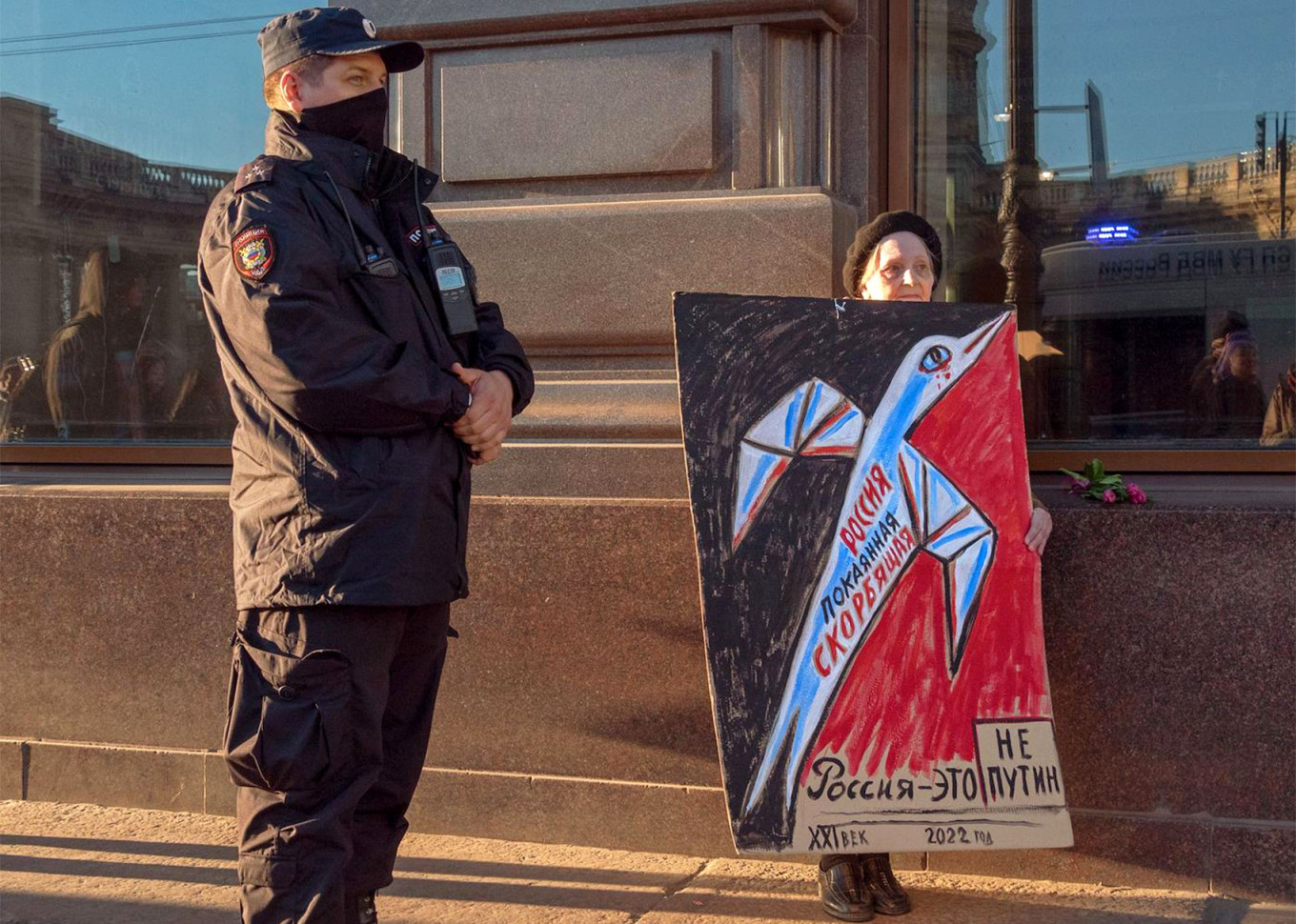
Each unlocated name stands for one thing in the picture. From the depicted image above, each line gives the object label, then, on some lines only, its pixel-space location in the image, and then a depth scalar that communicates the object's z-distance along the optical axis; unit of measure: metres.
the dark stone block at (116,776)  4.64
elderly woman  3.68
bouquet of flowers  3.98
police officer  2.77
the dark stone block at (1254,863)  3.78
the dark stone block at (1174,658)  3.81
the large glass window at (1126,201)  4.50
